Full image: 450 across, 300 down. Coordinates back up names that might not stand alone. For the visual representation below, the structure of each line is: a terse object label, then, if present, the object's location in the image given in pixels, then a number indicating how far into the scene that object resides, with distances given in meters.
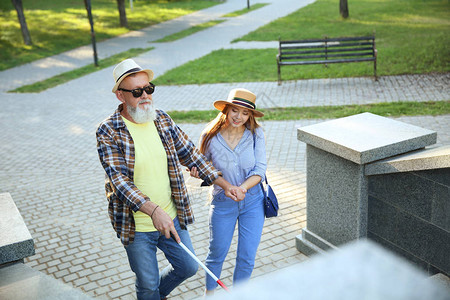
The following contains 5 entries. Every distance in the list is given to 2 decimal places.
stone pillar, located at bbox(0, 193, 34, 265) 3.56
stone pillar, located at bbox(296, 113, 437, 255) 4.11
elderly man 3.42
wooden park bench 13.35
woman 4.01
